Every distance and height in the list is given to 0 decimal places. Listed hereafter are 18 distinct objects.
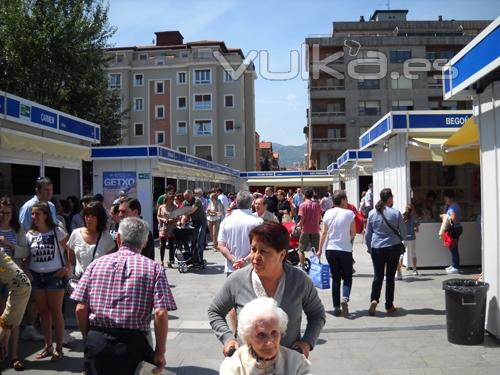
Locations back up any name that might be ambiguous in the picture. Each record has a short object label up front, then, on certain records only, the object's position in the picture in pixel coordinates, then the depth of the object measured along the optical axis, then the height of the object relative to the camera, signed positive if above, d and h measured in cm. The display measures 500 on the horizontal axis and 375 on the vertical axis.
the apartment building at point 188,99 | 6256 +1164
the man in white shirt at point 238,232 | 596 -41
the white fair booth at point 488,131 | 608 +76
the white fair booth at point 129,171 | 1841 +92
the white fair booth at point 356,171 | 2427 +110
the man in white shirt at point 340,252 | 756 -83
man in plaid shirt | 333 -72
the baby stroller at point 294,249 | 1226 -129
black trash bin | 601 -136
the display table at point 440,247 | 1177 -120
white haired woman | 261 -75
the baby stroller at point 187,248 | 1207 -121
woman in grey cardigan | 308 -56
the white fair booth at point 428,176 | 1179 +42
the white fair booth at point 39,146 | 995 +106
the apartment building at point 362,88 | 6131 +1244
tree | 2486 +711
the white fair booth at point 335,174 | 3577 +145
